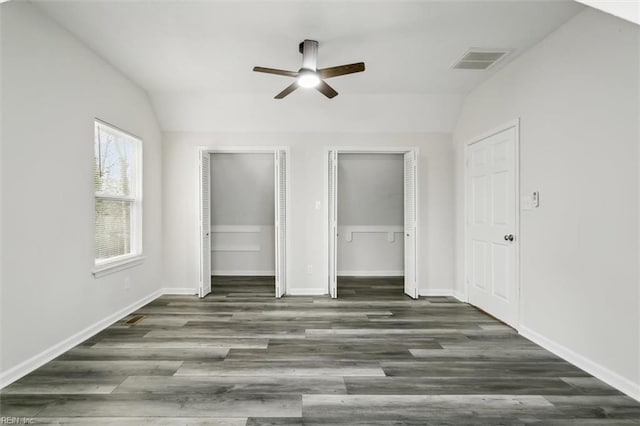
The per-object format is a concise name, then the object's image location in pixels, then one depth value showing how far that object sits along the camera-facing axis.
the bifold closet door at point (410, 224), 4.57
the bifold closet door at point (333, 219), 4.61
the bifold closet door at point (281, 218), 4.57
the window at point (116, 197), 3.43
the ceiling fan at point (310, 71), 2.87
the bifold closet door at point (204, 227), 4.55
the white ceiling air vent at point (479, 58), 3.16
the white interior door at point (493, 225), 3.38
